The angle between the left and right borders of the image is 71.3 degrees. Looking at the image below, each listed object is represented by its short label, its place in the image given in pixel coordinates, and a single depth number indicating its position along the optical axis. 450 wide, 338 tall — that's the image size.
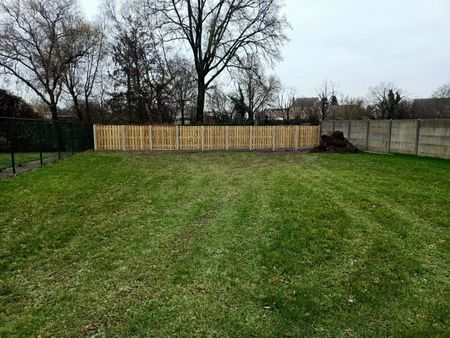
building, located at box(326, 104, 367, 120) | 31.34
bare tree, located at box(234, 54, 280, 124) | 23.39
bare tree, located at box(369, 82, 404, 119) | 26.41
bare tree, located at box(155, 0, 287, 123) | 22.73
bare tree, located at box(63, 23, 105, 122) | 22.66
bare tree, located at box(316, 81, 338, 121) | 38.61
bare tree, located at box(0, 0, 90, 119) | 20.08
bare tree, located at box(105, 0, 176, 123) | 23.78
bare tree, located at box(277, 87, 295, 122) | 41.50
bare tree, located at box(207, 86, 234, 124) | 35.33
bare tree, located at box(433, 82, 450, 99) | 38.25
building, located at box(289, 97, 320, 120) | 37.20
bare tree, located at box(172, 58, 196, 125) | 28.42
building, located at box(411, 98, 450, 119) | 30.19
